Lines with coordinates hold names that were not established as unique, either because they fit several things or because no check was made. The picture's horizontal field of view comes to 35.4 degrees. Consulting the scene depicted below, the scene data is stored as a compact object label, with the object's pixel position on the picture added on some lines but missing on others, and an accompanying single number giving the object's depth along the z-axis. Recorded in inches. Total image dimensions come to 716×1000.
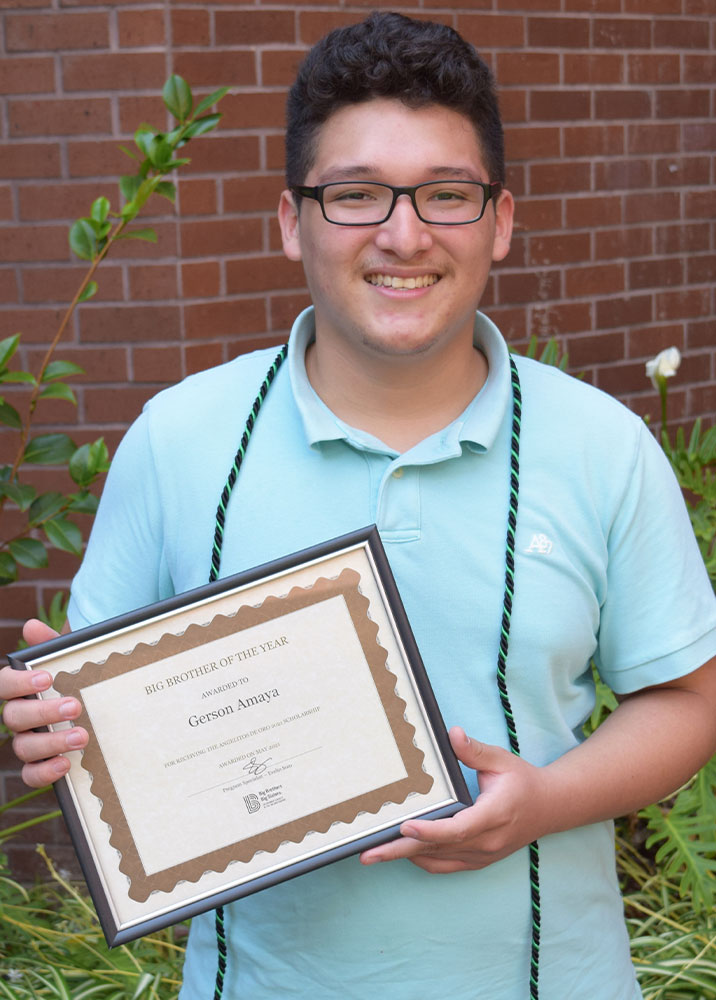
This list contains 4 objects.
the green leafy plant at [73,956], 109.5
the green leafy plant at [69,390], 98.0
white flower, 137.9
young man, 61.4
